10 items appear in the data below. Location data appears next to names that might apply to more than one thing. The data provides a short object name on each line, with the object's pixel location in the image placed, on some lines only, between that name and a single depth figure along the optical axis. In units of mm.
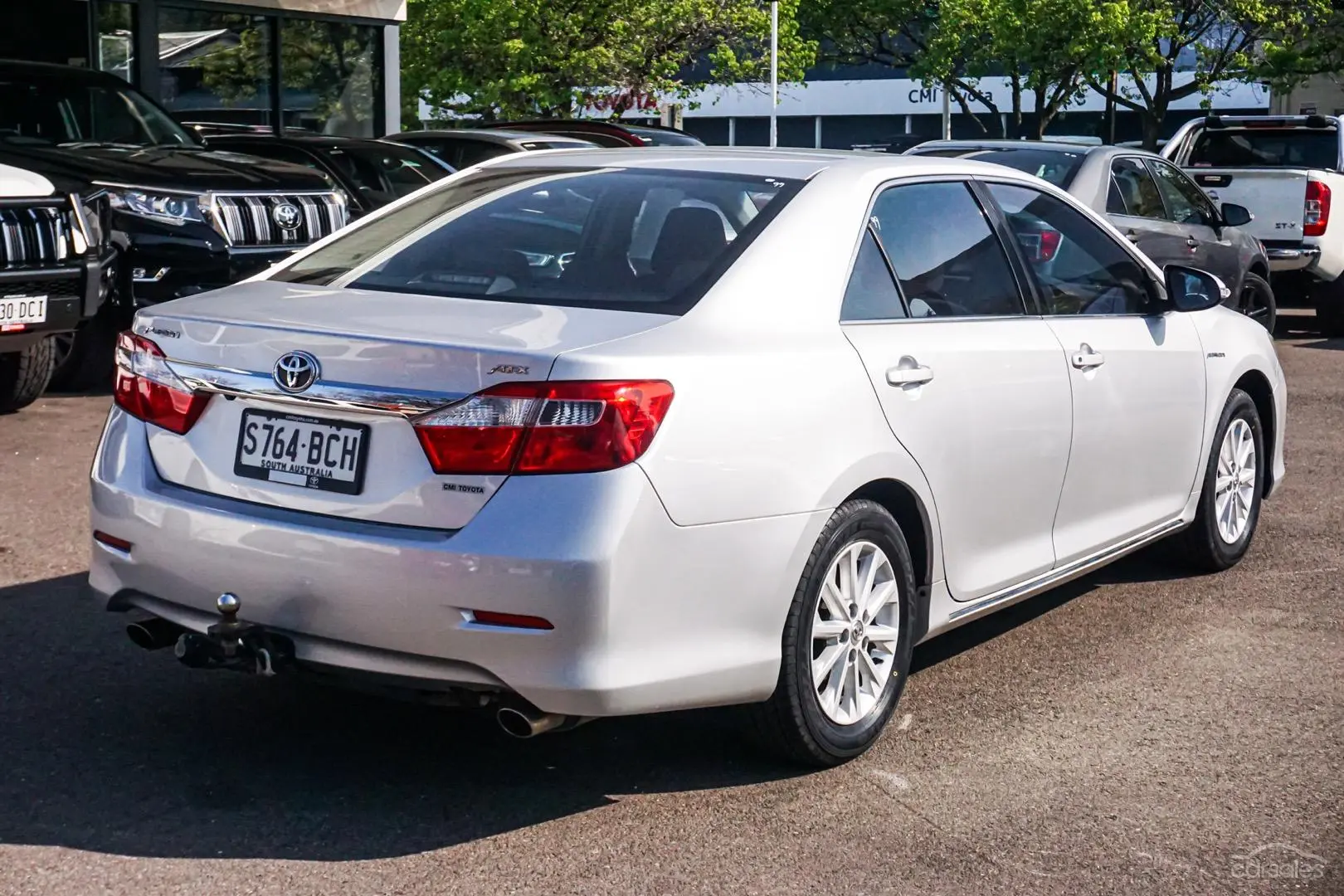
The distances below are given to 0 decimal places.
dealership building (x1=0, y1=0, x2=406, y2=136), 18516
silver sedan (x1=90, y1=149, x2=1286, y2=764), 3803
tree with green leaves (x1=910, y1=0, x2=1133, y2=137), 33500
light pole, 36088
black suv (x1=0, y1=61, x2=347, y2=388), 10539
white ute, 15172
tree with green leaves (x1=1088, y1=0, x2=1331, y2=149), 32938
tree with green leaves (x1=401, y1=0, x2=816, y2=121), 32188
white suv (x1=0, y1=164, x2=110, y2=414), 8648
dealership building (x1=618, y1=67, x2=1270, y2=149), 63906
